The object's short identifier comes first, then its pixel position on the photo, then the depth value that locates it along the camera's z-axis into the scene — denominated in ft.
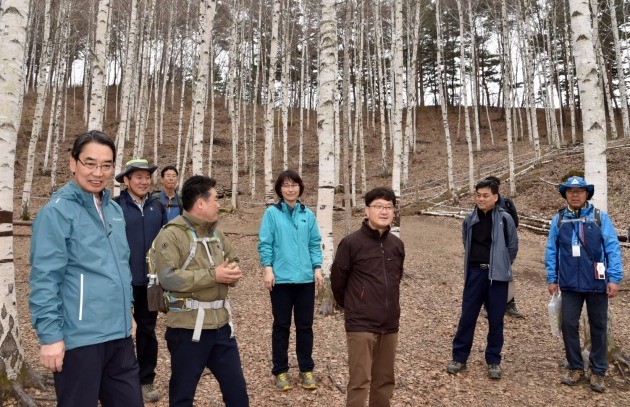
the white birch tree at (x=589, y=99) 16.75
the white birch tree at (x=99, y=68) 27.22
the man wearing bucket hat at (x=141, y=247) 12.73
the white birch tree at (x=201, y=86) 31.01
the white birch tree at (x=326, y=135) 21.44
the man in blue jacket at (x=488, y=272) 15.60
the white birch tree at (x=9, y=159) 11.51
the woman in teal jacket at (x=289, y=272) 13.79
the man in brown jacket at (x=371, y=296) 10.85
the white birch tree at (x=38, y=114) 45.68
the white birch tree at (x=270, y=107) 45.16
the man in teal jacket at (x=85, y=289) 7.03
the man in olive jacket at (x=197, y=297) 9.05
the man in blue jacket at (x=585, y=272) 14.47
